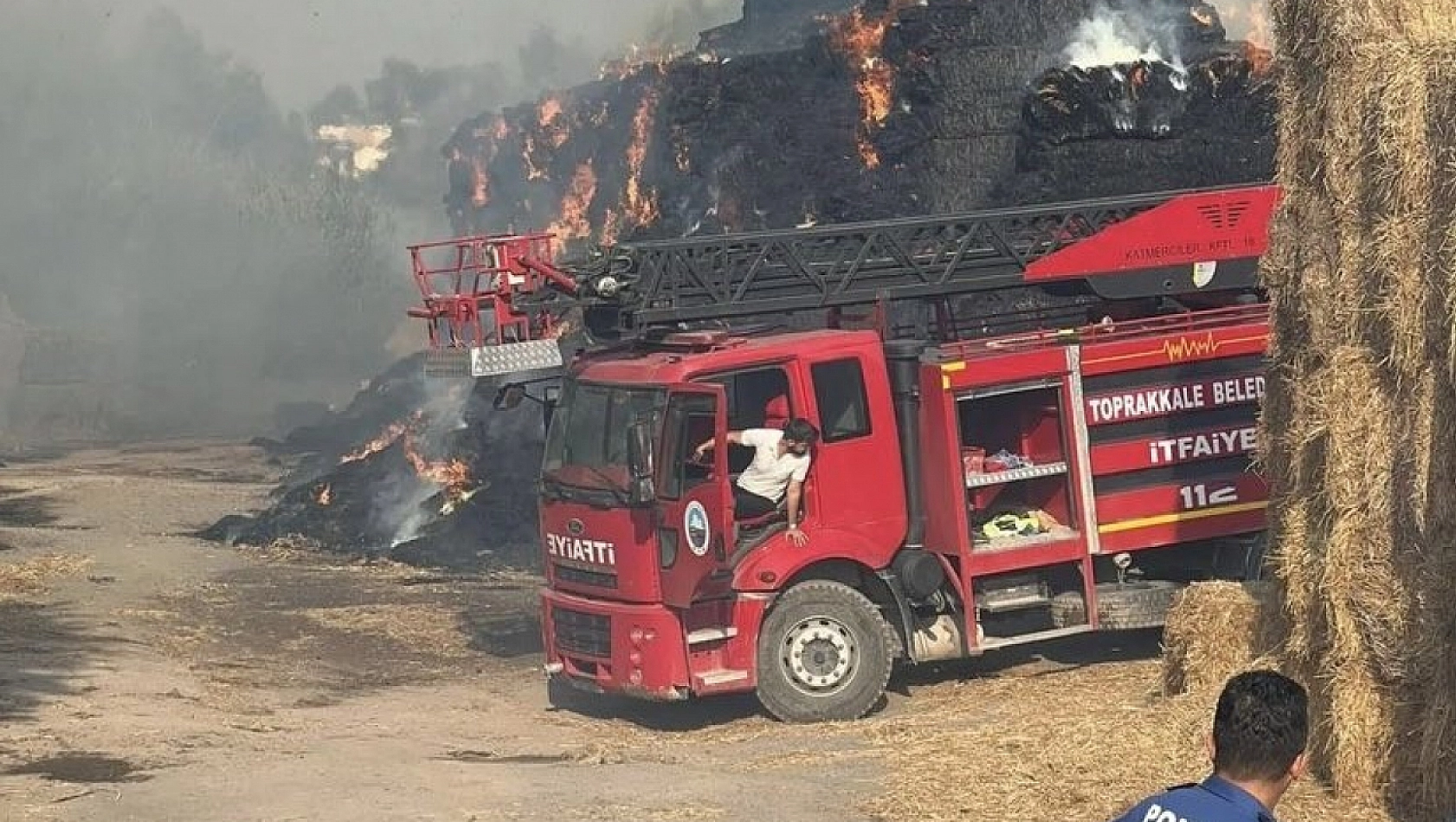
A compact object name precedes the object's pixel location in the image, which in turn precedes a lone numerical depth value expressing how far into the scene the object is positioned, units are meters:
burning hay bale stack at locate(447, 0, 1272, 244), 28.09
